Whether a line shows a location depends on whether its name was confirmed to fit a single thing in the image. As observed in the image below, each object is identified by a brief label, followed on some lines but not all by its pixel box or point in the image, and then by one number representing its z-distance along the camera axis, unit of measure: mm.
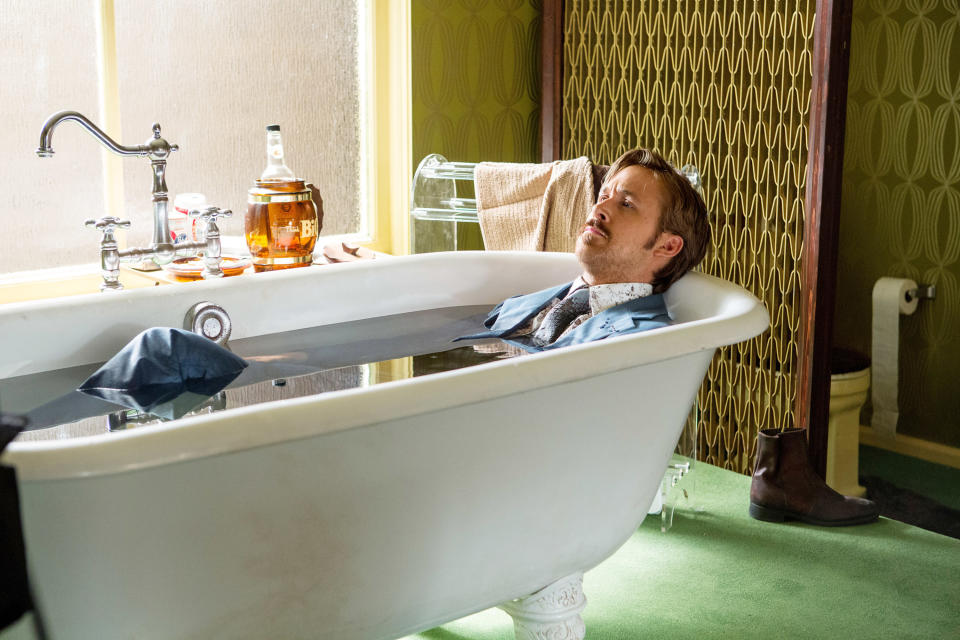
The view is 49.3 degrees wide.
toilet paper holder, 3047
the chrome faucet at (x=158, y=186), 2314
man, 2070
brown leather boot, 2443
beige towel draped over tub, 2539
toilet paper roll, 3010
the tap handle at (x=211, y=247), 2361
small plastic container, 2576
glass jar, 2377
